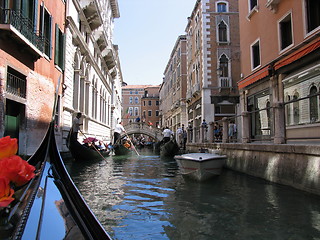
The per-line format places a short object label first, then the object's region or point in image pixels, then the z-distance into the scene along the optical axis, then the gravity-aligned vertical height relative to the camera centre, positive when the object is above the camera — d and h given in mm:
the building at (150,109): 49312 +5348
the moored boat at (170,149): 11683 -372
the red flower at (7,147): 1283 -28
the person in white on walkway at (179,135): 16013 +270
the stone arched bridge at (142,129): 25906 +997
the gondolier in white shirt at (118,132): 11819 +343
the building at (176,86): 23141 +4944
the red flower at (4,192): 1139 -205
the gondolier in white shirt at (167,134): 13188 +249
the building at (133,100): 50659 +7184
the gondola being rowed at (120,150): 11784 -404
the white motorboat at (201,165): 4992 -451
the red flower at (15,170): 1188 -121
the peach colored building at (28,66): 5230 +1650
